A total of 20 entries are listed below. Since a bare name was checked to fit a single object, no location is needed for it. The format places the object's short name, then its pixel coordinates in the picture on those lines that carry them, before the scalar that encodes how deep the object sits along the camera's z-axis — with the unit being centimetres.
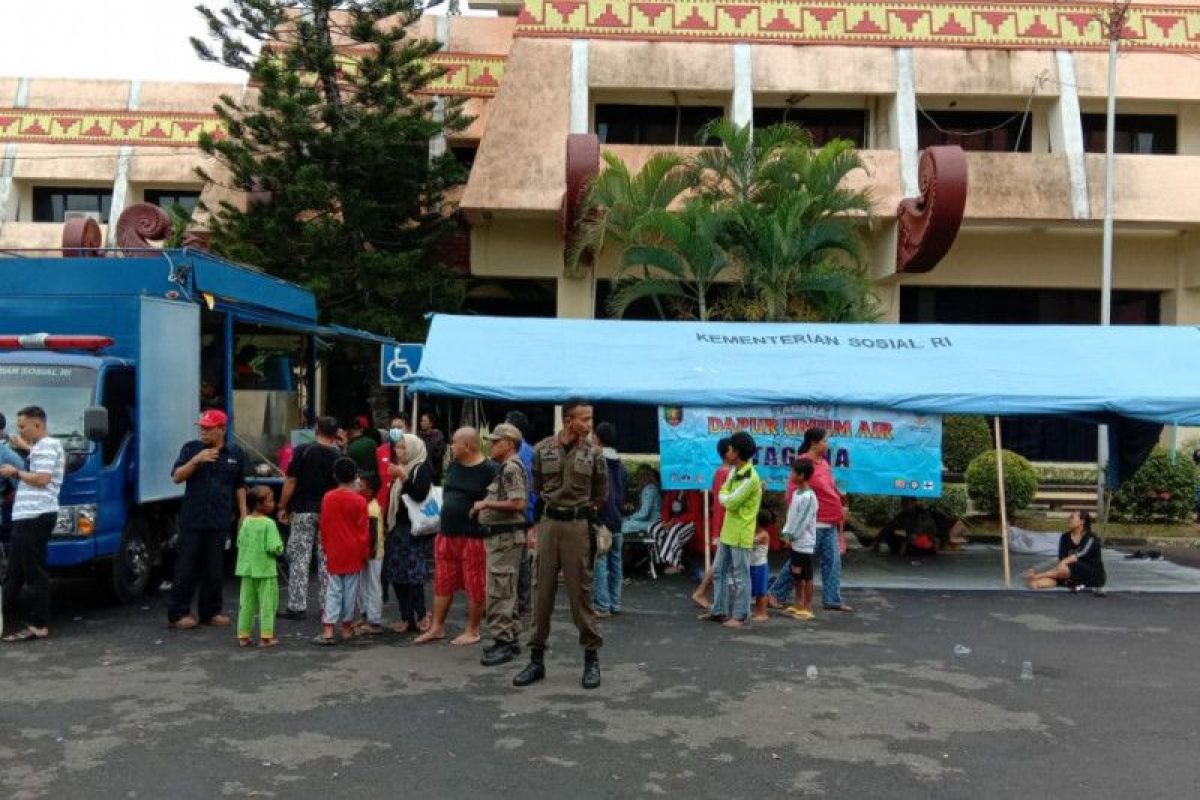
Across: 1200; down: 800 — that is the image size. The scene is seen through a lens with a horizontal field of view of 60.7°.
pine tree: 1803
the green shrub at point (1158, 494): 1608
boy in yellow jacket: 845
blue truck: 848
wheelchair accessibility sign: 1350
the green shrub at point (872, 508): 1491
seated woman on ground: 1057
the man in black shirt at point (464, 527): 743
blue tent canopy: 1071
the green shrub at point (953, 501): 1422
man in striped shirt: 757
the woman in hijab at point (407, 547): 804
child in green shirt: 757
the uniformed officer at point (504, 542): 711
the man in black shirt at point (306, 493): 827
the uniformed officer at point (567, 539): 652
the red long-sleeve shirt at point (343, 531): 762
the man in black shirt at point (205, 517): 818
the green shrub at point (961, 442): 1728
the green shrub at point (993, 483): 1540
